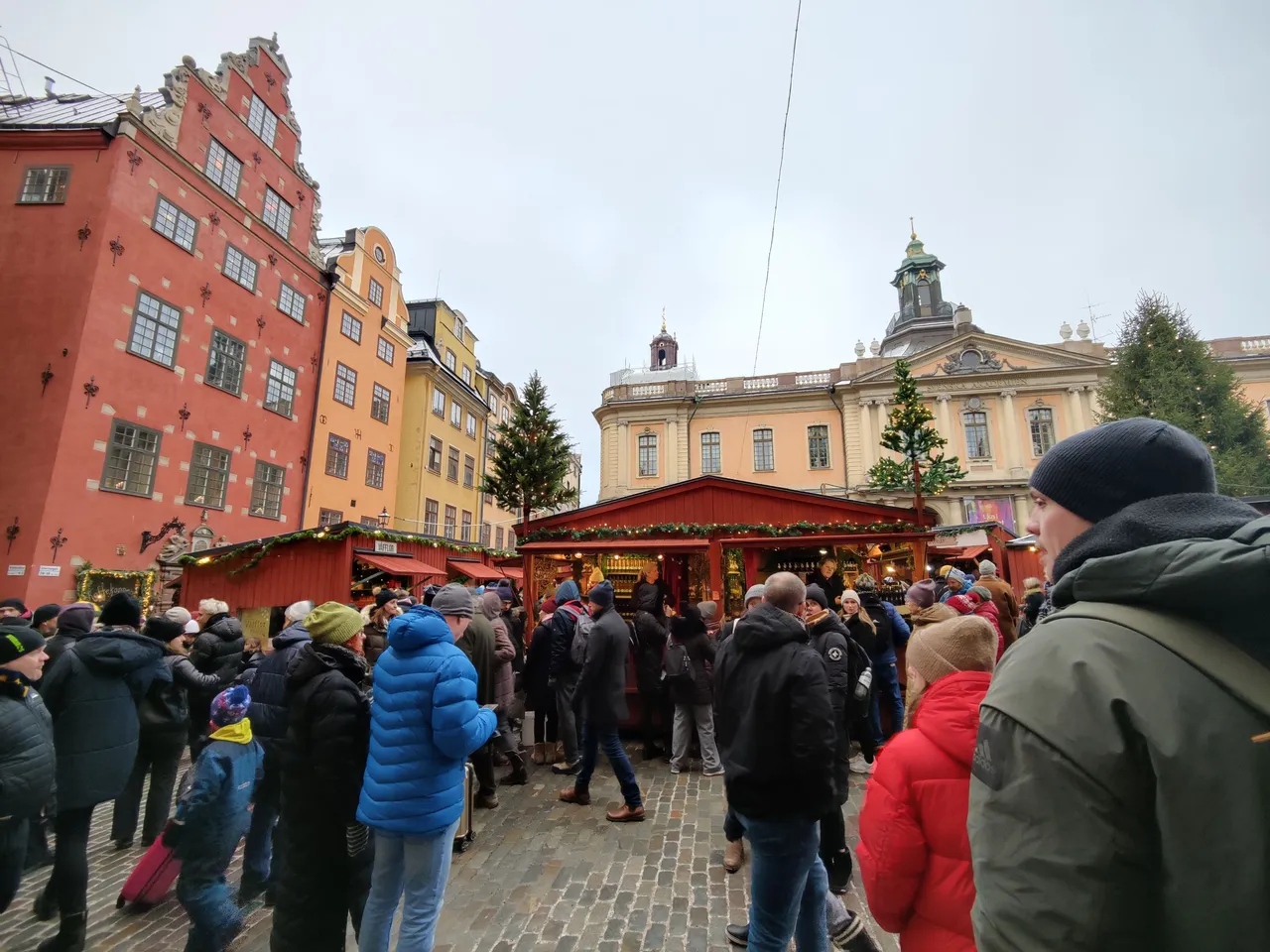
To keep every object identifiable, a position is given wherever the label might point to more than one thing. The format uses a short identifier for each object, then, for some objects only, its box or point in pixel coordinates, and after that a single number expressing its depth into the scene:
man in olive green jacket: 0.84
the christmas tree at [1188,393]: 20.53
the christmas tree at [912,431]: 14.50
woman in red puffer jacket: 1.88
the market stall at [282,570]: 12.20
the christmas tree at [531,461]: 26.23
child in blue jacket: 3.43
